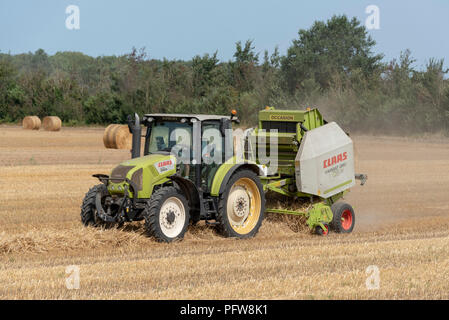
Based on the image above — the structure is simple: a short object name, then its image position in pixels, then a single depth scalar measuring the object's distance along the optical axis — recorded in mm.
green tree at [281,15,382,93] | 58594
